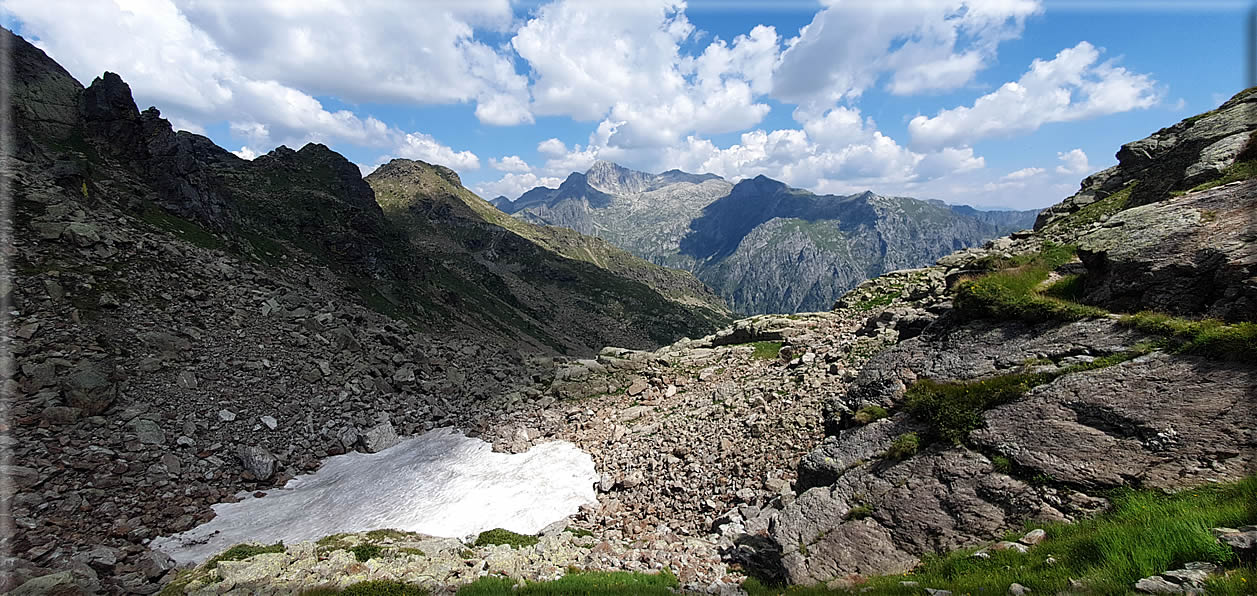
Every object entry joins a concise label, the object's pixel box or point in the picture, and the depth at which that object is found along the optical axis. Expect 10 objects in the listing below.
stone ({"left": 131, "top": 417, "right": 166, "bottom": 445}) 21.19
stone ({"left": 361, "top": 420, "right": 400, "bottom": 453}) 27.05
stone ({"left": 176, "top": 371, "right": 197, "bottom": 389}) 24.68
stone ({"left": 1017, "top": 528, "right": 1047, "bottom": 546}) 8.52
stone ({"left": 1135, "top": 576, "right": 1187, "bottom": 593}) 5.23
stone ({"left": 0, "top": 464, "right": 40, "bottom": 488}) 16.97
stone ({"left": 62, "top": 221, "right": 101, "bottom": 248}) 27.78
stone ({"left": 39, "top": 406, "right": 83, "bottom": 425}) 19.59
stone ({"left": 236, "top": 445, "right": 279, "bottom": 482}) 22.77
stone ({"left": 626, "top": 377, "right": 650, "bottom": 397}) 31.02
